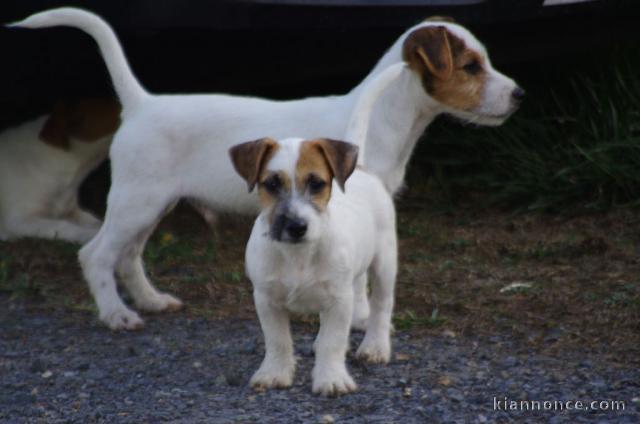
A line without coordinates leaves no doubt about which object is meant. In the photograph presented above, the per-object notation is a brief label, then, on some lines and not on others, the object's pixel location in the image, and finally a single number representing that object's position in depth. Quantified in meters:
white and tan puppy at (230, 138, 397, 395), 8.54
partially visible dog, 15.02
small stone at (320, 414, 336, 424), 8.14
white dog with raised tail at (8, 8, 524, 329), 11.25
